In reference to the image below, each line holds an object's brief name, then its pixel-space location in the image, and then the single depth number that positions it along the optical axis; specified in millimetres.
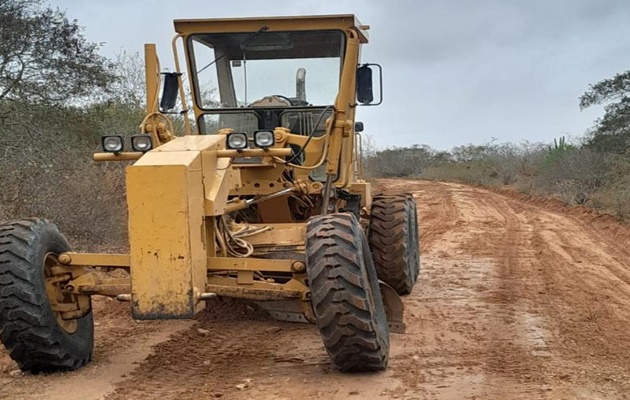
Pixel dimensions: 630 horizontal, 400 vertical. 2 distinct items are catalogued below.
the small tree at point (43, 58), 12766
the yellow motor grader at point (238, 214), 5336
